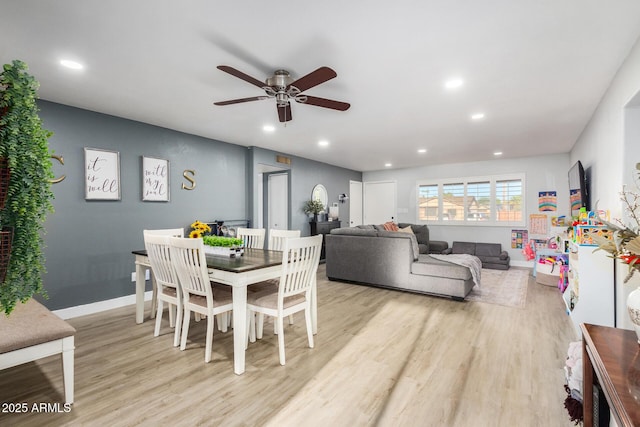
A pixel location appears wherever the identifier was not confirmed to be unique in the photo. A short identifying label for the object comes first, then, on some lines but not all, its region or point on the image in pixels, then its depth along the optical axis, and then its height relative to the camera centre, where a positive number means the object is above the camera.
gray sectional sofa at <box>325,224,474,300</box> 4.10 -0.77
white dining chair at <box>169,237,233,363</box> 2.33 -0.55
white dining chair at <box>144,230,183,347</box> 2.62 -0.54
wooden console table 0.91 -0.56
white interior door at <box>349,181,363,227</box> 8.58 +0.31
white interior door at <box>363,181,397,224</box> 8.54 +0.34
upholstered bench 1.71 -0.73
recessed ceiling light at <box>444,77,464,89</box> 2.75 +1.21
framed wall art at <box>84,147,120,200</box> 3.57 +0.50
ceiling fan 2.15 +0.97
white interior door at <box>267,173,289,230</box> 6.71 +0.31
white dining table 2.27 -0.48
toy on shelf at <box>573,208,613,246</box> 2.81 -0.15
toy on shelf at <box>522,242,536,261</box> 6.00 -0.80
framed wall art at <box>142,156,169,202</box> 4.11 +0.49
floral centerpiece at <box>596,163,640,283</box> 1.15 -0.13
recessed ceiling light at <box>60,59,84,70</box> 2.43 +1.23
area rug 4.09 -1.17
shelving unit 2.55 -0.65
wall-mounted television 3.84 +0.30
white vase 1.16 -0.37
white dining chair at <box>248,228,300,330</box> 3.48 -0.27
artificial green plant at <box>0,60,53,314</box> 0.91 +0.12
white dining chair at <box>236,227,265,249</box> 3.77 -0.29
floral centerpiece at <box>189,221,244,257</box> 2.87 -0.31
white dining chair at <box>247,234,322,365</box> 2.39 -0.62
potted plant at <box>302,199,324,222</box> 6.77 +0.13
